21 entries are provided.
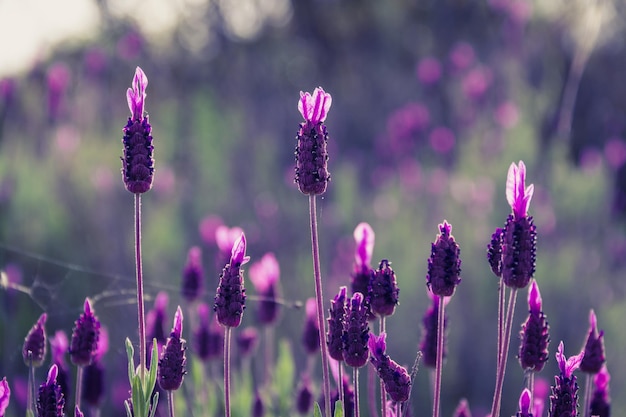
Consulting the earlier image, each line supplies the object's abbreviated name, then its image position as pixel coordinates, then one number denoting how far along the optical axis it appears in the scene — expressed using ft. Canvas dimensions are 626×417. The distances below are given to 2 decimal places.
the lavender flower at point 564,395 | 2.48
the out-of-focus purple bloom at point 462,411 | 2.72
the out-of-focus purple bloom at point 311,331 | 2.97
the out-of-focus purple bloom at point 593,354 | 2.65
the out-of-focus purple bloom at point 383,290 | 2.59
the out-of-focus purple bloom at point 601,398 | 2.71
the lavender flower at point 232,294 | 2.53
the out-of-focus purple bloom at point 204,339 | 2.96
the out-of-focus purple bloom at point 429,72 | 7.15
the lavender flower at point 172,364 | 2.55
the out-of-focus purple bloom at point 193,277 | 3.01
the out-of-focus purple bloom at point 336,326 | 2.55
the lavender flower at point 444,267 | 2.53
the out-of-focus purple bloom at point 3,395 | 2.50
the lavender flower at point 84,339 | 2.62
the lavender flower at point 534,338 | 2.56
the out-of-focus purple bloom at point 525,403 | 2.47
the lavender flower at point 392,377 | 2.51
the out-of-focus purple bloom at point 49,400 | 2.50
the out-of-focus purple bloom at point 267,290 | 3.01
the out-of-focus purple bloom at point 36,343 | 2.66
